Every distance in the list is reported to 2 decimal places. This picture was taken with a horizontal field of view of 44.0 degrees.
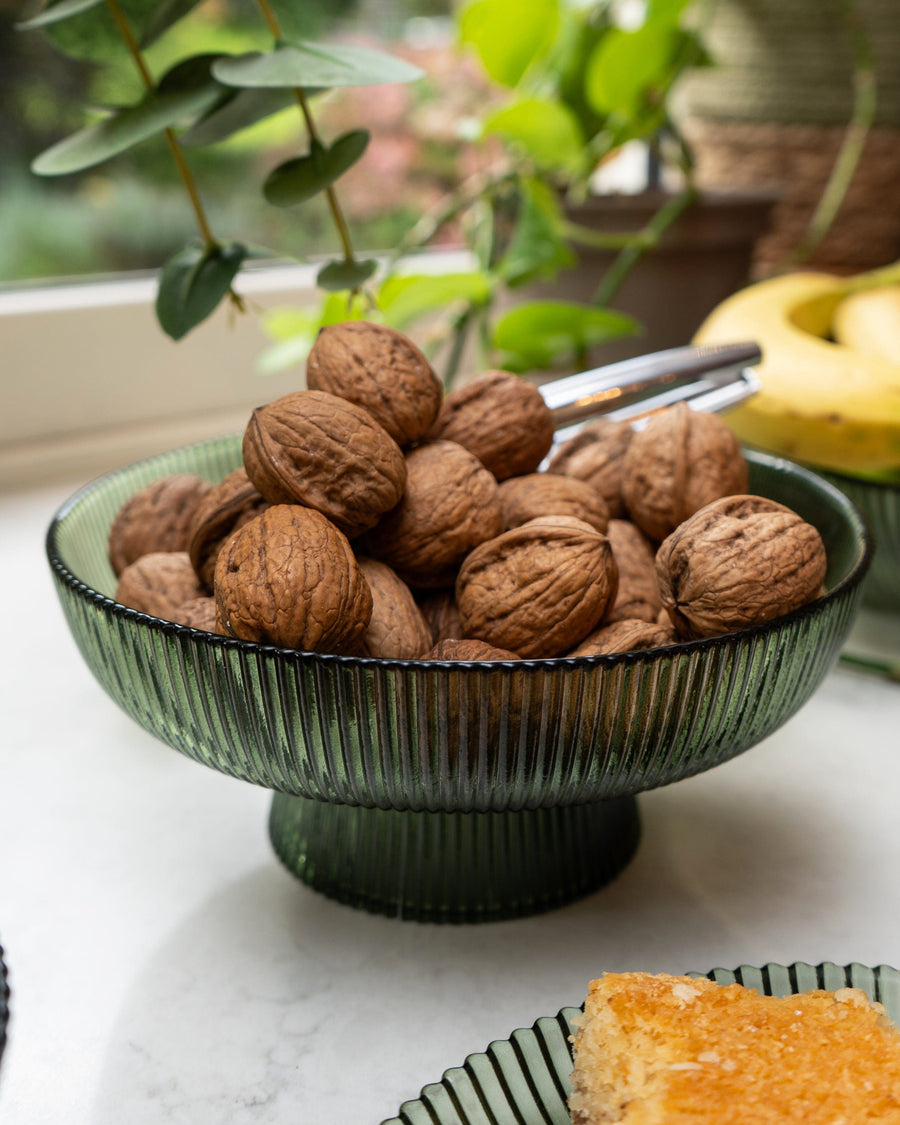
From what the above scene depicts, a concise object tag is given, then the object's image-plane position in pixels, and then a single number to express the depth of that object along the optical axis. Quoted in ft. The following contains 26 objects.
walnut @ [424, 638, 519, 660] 1.33
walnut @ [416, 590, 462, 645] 1.49
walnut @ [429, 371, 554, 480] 1.65
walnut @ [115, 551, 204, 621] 1.53
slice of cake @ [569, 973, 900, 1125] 0.94
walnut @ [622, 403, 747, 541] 1.61
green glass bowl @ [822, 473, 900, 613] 2.02
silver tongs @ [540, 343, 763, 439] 1.91
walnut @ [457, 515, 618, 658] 1.37
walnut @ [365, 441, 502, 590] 1.46
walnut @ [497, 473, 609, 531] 1.58
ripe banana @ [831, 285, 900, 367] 2.62
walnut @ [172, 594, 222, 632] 1.40
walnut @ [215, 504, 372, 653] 1.23
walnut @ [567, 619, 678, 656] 1.35
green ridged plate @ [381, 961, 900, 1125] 1.01
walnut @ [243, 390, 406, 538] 1.39
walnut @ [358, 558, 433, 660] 1.35
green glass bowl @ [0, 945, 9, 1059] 1.33
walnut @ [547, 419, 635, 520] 1.78
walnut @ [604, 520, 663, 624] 1.54
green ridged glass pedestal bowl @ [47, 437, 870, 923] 1.18
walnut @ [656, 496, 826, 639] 1.34
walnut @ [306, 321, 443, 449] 1.51
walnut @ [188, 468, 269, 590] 1.49
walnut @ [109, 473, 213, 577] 1.69
